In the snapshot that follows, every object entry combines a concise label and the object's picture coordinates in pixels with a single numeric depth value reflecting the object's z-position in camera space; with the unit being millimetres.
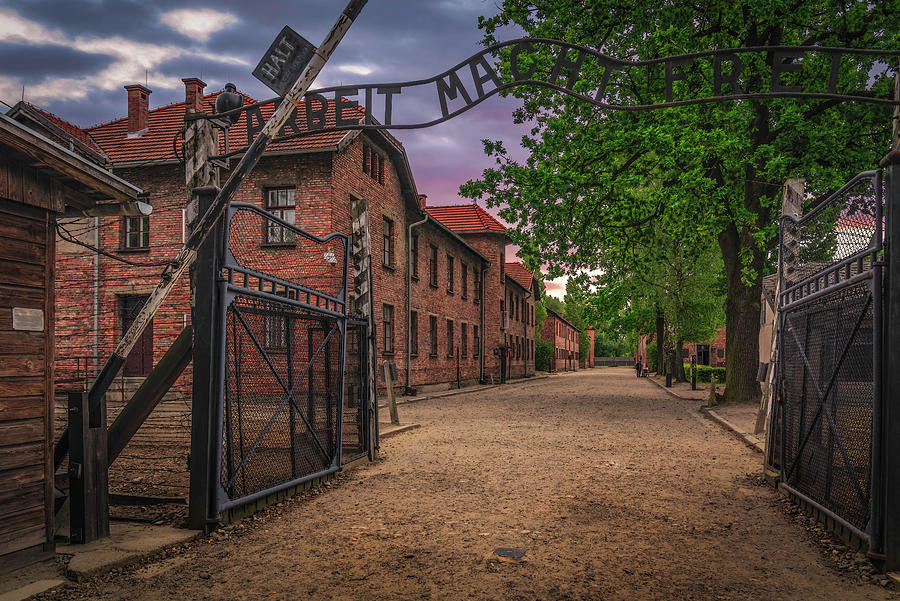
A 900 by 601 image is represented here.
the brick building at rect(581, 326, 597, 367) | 114138
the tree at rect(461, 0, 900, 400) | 15422
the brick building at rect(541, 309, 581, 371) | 78288
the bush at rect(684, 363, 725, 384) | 41438
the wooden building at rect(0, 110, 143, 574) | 4828
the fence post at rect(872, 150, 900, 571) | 4648
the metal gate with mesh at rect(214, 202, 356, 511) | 6219
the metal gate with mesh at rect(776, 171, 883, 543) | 5086
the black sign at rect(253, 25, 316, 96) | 6672
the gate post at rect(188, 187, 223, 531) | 5922
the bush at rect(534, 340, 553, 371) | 66188
